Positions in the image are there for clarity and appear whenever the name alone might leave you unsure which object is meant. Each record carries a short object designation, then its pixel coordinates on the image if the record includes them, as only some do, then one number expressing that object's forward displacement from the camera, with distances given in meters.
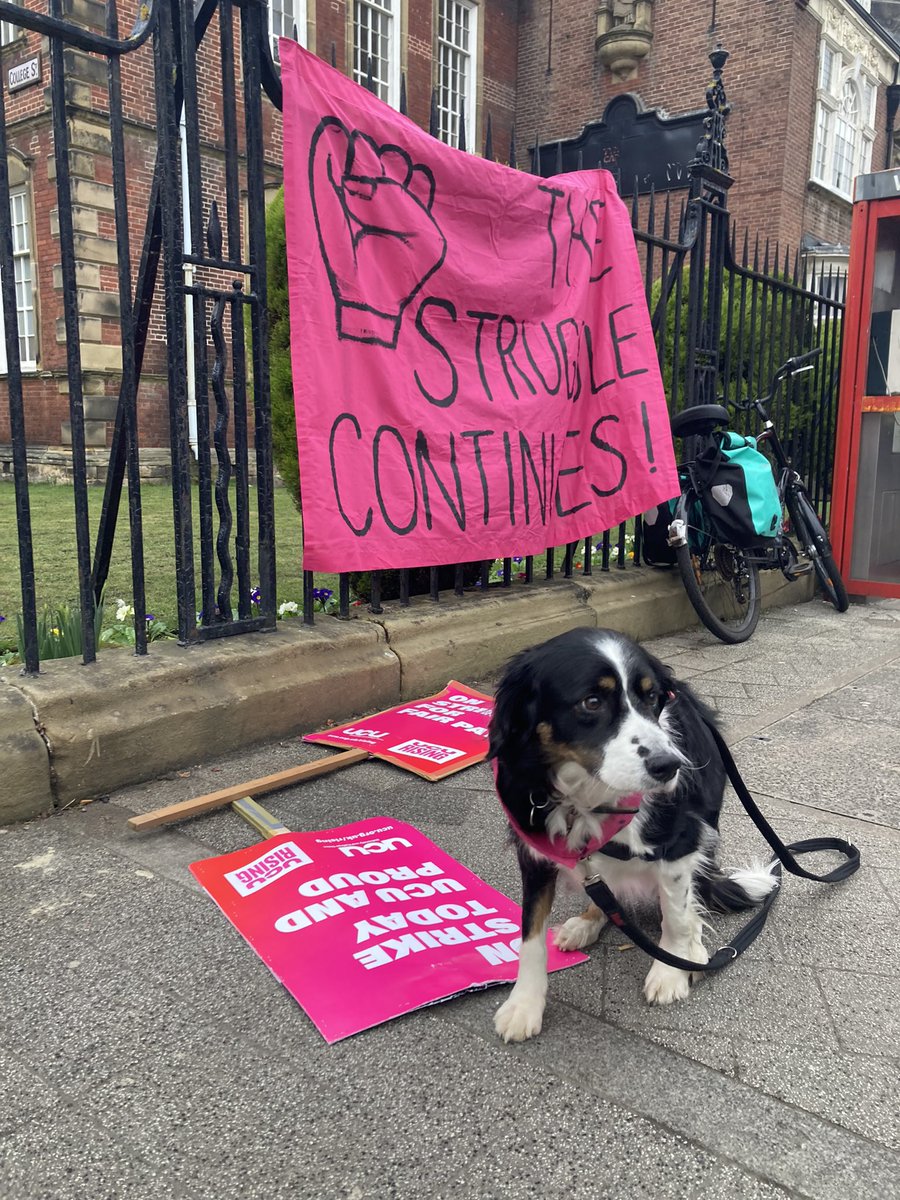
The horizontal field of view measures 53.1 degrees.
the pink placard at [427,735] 3.42
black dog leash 1.93
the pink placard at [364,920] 2.03
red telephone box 6.62
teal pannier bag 5.37
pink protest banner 3.61
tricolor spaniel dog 1.87
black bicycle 5.46
